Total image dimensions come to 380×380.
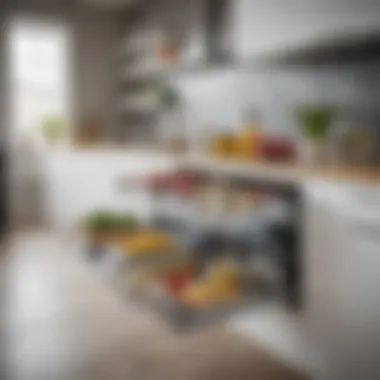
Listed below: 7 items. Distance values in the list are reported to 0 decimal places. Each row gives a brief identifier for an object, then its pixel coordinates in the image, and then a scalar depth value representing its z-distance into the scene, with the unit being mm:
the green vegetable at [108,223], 3031
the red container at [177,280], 2041
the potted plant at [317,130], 2121
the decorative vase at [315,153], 2096
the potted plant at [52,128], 4324
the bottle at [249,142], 2496
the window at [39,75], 4262
